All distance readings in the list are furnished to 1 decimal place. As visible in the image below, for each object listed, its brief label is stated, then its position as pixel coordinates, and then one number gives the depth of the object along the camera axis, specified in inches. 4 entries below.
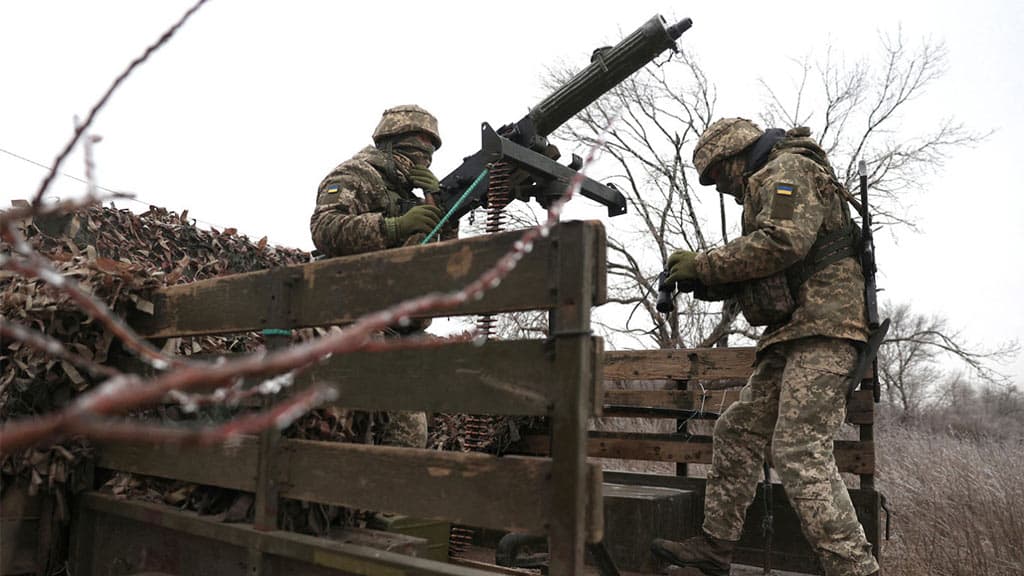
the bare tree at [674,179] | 882.8
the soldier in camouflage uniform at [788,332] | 144.3
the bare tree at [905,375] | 1314.0
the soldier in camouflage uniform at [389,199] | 169.6
